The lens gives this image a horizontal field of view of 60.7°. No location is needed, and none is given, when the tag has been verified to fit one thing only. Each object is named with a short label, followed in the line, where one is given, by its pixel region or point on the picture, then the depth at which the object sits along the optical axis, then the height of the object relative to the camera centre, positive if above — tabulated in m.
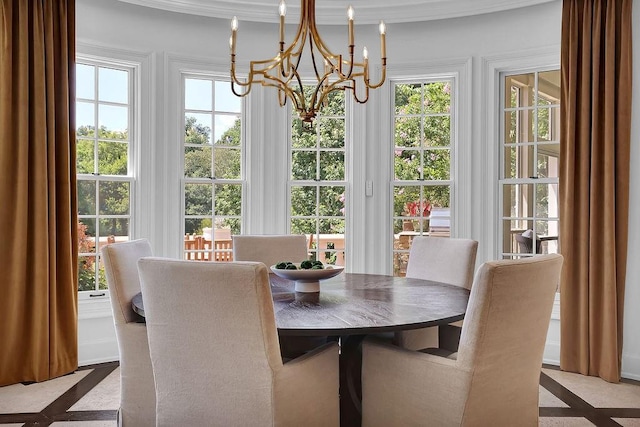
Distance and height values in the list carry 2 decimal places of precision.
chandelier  2.45 +0.67
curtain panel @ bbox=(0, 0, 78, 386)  3.34 +0.12
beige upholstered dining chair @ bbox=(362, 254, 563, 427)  1.86 -0.58
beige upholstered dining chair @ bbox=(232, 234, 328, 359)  3.60 -0.28
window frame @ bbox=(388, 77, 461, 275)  4.33 +0.33
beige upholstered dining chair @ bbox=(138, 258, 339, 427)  1.76 -0.50
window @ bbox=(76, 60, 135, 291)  3.94 +0.33
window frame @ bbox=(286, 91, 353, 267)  4.46 +0.20
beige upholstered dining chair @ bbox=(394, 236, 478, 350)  2.75 -0.36
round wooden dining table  1.97 -0.42
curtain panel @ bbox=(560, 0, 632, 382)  3.51 +0.17
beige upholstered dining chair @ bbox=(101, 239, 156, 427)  2.34 -0.63
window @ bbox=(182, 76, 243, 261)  4.29 +0.30
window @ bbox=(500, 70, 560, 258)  4.09 +0.33
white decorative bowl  2.53 -0.32
